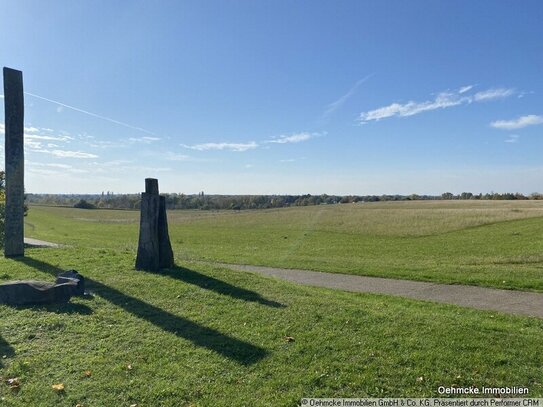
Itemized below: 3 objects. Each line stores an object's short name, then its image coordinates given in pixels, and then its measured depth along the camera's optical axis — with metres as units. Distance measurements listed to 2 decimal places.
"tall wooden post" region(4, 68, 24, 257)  12.52
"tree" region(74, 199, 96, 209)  97.00
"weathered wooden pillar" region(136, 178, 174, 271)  10.44
